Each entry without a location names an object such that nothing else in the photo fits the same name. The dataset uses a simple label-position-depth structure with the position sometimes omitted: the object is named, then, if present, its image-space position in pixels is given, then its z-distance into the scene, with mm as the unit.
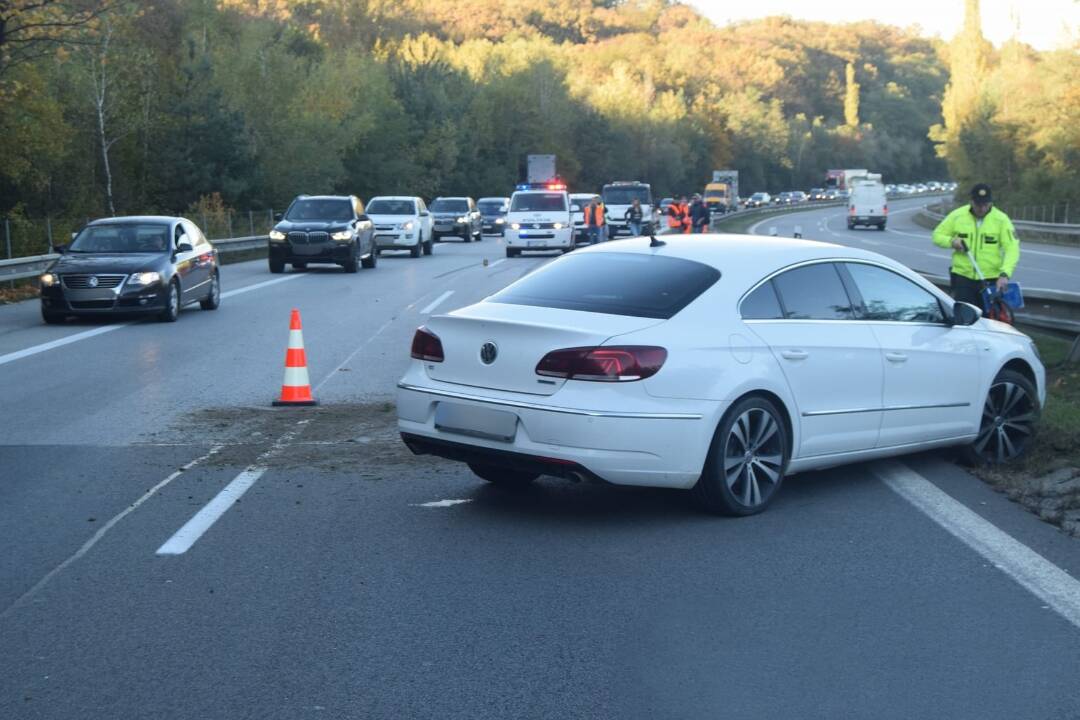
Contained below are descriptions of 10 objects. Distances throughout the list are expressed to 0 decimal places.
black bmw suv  30062
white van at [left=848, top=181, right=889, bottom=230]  68000
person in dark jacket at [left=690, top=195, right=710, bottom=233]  32250
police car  37844
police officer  12352
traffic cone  11594
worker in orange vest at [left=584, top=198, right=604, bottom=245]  35969
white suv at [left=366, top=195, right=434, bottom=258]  37969
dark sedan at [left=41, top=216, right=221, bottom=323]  18422
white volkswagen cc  6969
